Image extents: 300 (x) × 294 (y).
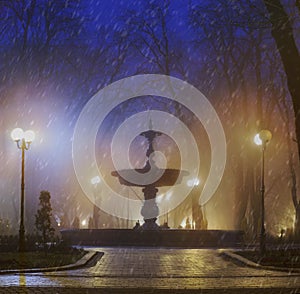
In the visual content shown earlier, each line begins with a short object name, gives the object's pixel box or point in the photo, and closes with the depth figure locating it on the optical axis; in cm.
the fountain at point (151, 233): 3152
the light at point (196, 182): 4007
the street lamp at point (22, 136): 2306
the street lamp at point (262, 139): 2383
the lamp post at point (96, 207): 4158
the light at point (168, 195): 6172
